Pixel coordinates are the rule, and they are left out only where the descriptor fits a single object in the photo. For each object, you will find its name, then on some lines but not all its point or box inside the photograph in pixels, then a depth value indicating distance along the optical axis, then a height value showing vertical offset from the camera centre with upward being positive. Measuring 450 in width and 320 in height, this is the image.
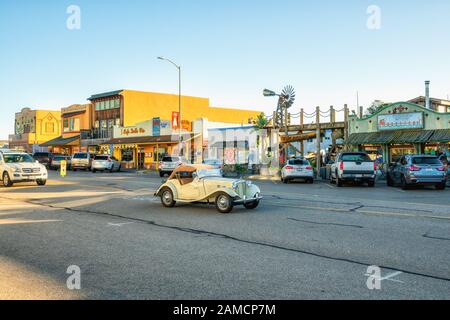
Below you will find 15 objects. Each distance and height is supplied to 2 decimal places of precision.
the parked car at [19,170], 22.02 -0.34
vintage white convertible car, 12.04 -0.77
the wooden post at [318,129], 33.00 +2.41
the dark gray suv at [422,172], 20.55 -0.50
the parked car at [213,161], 31.25 +0.09
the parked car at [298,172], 26.38 -0.60
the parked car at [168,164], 33.97 -0.12
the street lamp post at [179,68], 37.76 +8.20
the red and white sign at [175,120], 45.50 +4.36
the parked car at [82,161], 44.59 +0.20
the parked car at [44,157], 48.28 +0.66
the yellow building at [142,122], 48.97 +5.40
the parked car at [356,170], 22.75 -0.44
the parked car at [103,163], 41.88 -0.02
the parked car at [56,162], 45.67 +0.11
